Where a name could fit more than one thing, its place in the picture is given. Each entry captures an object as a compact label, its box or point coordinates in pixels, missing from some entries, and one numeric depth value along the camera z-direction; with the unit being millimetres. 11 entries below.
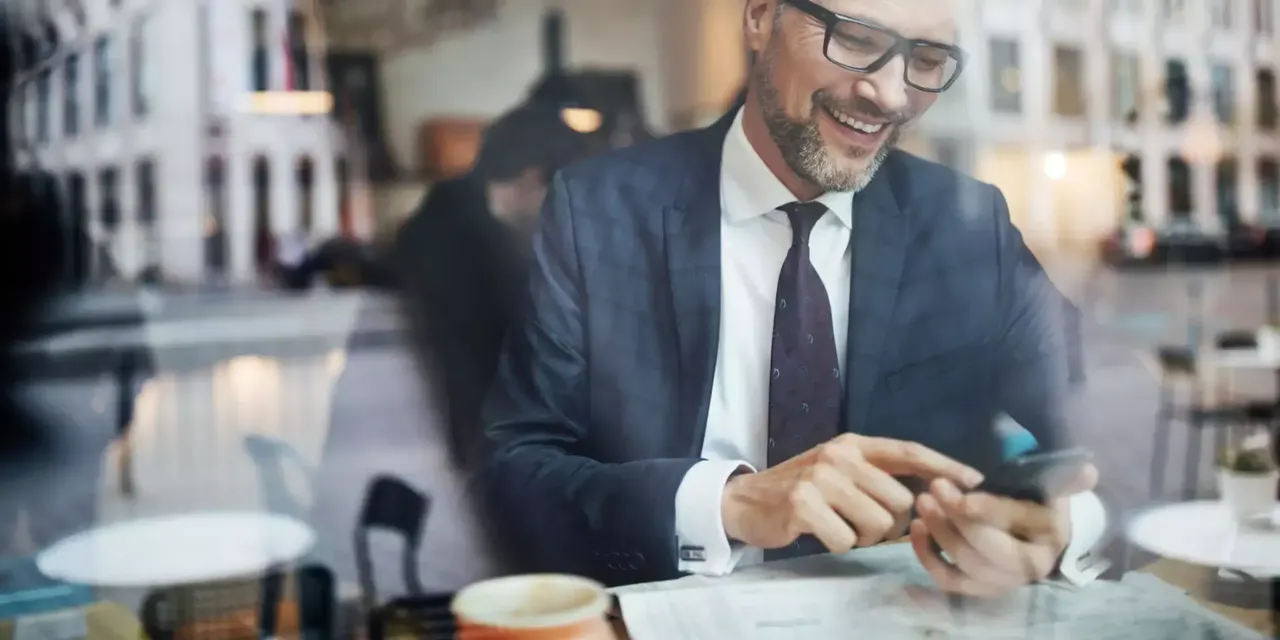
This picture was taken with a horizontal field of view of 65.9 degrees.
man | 1464
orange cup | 1320
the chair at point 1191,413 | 1753
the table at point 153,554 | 1442
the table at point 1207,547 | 1612
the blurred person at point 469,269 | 1456
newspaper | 1430
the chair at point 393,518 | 1464
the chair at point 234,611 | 1439
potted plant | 1747
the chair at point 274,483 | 1464
